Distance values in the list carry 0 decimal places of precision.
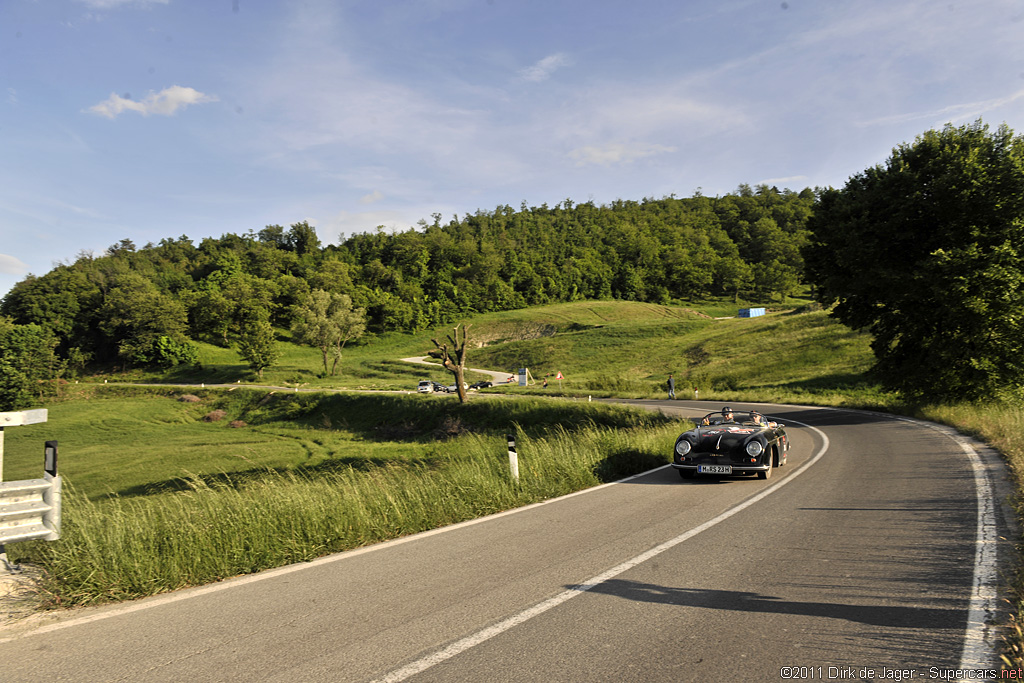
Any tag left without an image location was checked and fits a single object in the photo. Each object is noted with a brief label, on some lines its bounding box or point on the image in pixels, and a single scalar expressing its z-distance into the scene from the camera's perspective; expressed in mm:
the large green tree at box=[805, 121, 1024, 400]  19781
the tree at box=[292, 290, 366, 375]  69438
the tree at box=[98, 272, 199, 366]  80312
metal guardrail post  4984
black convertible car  9914
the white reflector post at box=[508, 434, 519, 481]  9484
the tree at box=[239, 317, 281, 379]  67375
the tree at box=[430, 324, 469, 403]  33819
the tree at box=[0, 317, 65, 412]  56469
